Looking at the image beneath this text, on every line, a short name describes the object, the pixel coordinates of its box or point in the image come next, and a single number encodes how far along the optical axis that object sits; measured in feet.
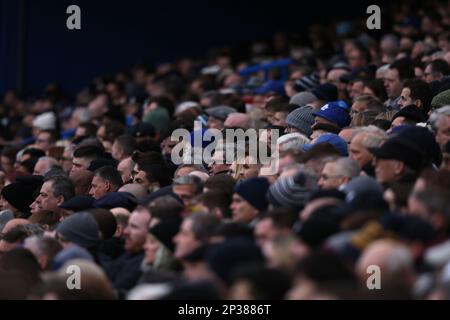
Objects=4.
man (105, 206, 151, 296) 52.29
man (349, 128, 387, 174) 54.70
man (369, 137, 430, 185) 51.26
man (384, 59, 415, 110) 76.79
